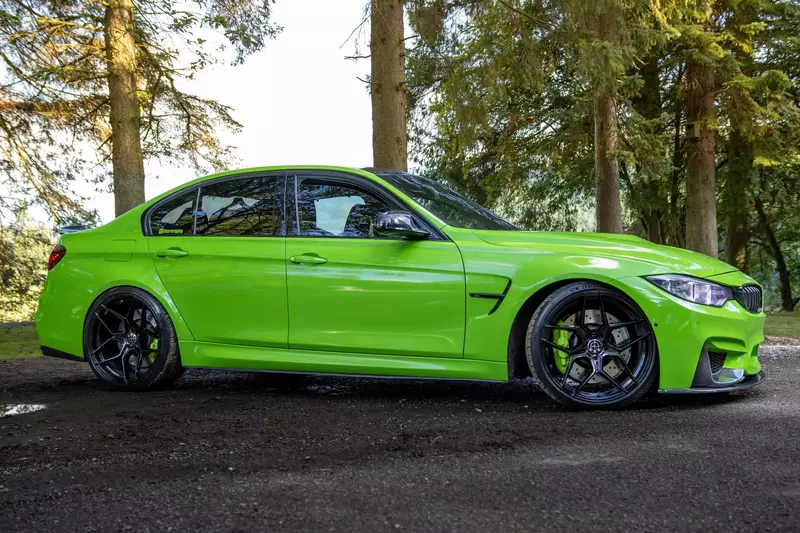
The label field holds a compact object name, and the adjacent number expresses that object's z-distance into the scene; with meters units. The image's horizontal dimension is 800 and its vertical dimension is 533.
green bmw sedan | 4.84
